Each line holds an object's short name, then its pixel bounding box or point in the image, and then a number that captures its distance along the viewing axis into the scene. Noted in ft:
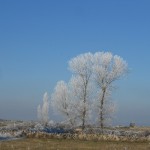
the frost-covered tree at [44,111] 318.65
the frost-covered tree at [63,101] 228.67
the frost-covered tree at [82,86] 208.85
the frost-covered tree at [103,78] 203.31
